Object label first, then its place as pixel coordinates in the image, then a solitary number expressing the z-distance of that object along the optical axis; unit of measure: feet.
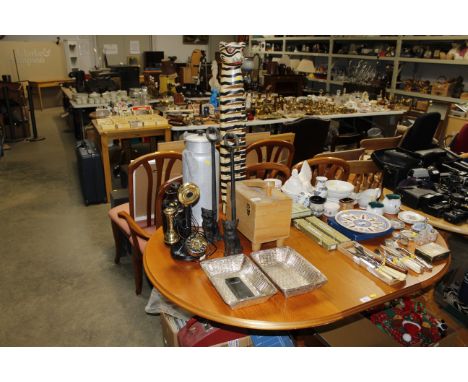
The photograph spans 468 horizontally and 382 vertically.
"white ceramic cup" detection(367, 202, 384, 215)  6.06
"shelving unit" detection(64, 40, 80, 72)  28.37
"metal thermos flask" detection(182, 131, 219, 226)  5.36
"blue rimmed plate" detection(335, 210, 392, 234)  5.58
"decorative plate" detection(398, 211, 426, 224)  5.87
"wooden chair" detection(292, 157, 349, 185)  7.73
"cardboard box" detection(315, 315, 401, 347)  5.37
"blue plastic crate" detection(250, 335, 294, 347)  5.37
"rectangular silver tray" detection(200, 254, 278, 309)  4.19
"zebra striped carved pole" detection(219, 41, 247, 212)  6.04
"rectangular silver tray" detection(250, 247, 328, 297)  4.34
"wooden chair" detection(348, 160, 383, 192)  7.93
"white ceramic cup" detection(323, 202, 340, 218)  6.03
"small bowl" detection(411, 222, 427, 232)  5.65
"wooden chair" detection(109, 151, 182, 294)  7.36
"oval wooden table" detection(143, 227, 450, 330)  4.00
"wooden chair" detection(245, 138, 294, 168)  8.86
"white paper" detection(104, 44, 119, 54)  30.68
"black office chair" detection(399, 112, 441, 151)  10.09
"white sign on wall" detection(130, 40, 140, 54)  31.45
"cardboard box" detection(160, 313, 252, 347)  5.48
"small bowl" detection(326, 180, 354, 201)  6.36
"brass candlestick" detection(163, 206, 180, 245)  5.04
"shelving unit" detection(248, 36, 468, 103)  17.80
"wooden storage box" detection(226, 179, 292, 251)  4.93
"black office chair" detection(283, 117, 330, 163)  12.39
